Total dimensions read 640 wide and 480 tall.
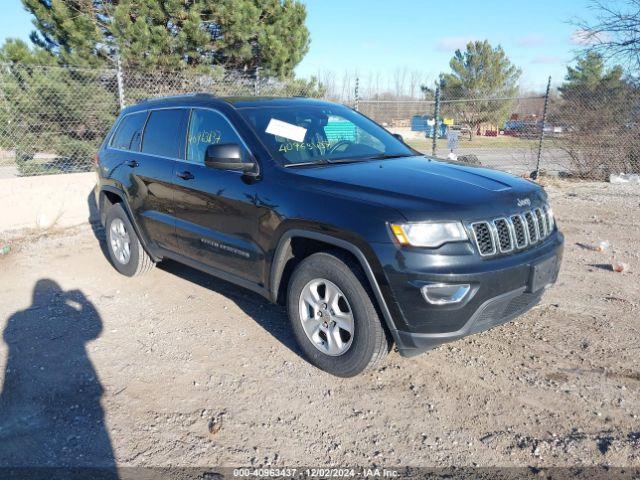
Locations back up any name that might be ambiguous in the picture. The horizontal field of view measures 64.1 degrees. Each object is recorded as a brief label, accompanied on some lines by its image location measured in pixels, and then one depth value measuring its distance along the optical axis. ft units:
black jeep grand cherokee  9.54
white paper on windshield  13.02
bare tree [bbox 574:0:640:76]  38.68
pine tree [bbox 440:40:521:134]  105.91
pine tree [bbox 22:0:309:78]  34.17
